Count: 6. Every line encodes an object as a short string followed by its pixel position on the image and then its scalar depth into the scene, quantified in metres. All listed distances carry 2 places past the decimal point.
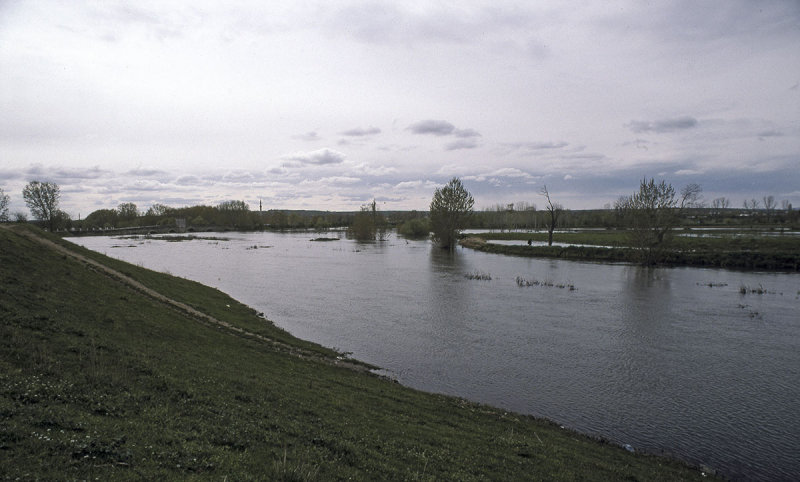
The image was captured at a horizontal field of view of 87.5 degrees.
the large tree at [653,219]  46.50
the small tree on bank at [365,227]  105.94
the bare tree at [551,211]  66.53
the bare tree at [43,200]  77.69
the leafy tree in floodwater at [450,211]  75.44
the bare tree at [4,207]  62.69
